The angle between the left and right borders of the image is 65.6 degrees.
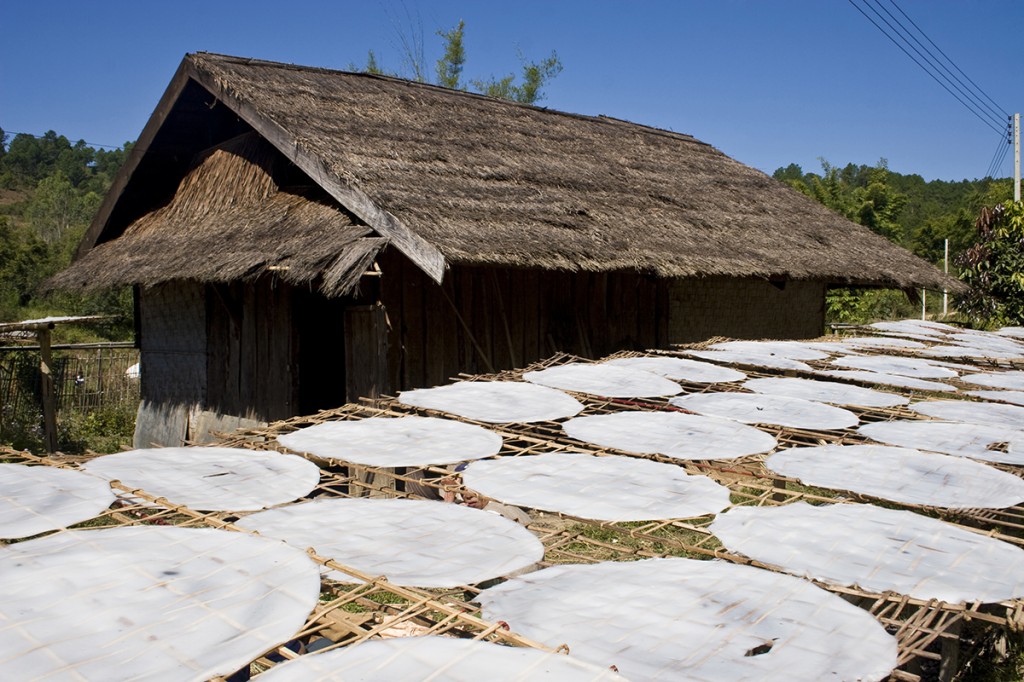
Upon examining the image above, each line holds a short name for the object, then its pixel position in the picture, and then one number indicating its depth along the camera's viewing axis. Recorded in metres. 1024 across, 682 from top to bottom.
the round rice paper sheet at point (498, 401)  3.14
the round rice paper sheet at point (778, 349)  5.04
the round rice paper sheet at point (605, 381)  3.62
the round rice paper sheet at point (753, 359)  4.57
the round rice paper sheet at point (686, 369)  4.04
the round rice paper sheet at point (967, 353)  5.68
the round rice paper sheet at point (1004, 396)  3.83
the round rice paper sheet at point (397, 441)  2.50
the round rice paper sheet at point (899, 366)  4.43
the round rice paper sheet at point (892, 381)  3.96
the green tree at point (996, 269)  11.74
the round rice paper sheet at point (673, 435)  2.66
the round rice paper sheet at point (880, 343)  6.00
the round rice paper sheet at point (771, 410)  3.10
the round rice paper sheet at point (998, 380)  4.27
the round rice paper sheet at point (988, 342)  6.54
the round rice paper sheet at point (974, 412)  3.30
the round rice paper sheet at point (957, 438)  2.75
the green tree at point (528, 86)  23.77
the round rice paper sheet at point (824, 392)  3.61
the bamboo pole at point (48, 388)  8.01
